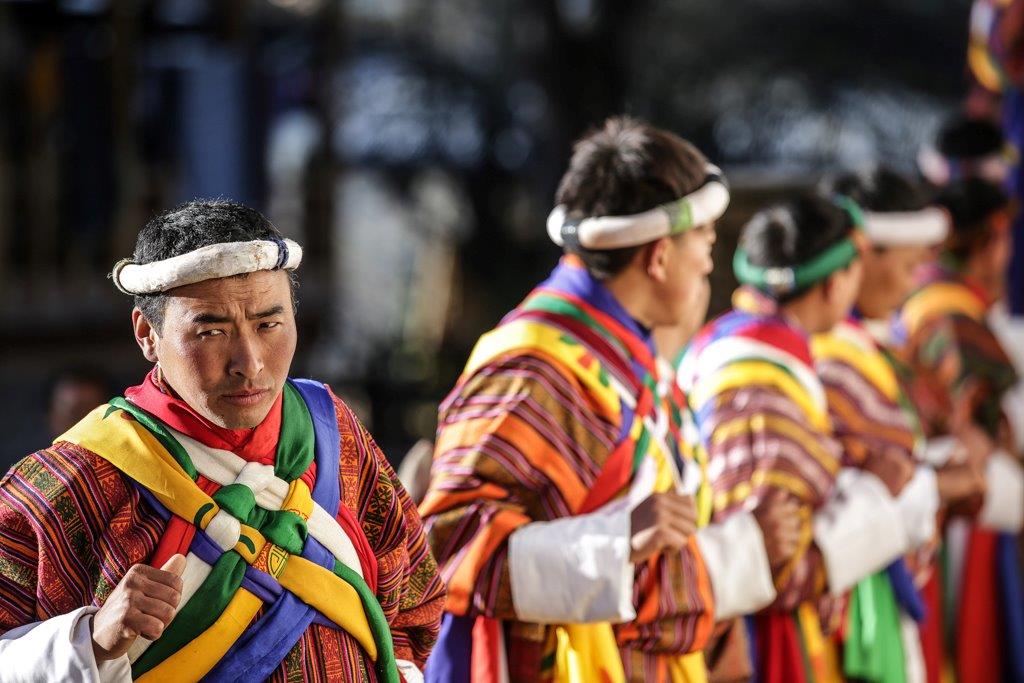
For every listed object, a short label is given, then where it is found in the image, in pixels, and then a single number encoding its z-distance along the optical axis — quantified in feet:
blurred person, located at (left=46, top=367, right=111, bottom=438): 32.01
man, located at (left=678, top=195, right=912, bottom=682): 23.63
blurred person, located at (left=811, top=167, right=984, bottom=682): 25.64
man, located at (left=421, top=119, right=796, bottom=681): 19.08
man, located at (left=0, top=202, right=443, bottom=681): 13.93
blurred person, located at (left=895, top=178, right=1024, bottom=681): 32.73
